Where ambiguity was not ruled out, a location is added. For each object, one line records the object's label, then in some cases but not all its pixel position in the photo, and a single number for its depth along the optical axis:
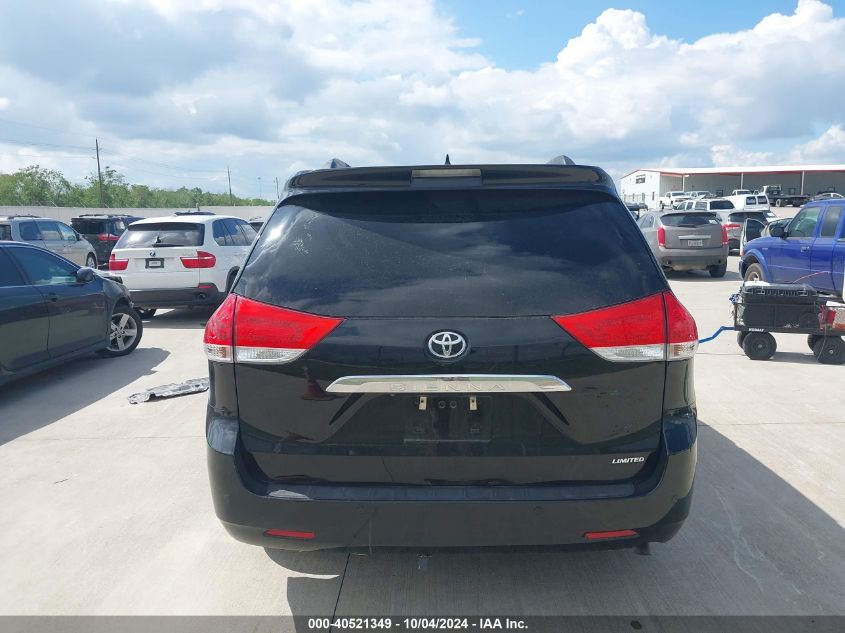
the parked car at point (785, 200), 42.81
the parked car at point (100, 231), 22.17
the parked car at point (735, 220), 23.11
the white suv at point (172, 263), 10.40
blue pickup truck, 9.21
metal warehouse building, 64.44
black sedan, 6.32
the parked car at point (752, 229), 18.42
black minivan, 2.38
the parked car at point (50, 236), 16.25
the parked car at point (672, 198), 51.36
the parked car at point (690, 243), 16.09
